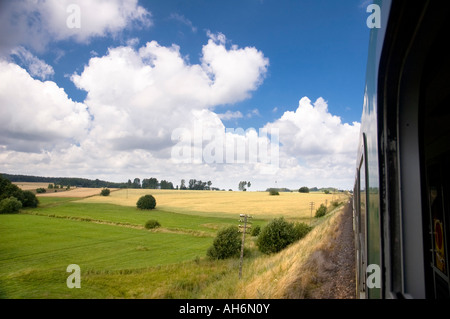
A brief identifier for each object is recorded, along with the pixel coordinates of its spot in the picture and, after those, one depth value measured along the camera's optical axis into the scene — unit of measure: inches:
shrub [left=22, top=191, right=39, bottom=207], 2293.9
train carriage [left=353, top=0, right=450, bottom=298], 45.2
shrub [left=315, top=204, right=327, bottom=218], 1653.5
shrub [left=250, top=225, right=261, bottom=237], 1368.1
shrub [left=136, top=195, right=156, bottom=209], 2568.9
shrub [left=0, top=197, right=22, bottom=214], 2041.1
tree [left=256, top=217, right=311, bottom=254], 977.5
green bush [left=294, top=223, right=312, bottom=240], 1022.3
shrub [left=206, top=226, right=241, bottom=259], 1114.7
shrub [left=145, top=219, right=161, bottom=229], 1867.6
